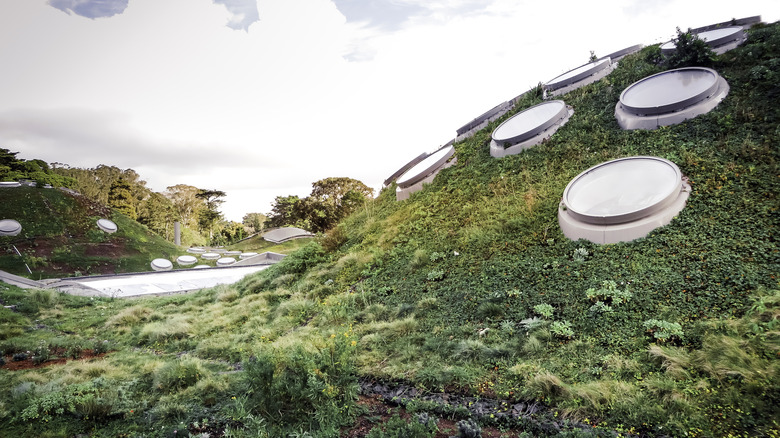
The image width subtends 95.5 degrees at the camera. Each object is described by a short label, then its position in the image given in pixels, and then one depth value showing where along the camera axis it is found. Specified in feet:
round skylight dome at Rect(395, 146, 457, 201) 43.86
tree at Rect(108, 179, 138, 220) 140.87
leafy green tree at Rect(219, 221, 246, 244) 175.63
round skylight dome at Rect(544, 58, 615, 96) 44.04
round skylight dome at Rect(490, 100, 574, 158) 36.58
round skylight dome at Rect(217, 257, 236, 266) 96.73
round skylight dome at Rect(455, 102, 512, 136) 50.09
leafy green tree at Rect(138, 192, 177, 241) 154.10
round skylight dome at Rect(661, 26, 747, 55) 35.06
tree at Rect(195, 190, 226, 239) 174.29
